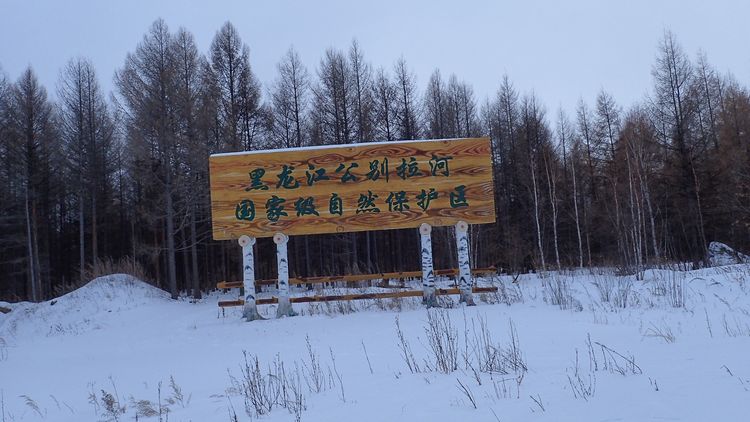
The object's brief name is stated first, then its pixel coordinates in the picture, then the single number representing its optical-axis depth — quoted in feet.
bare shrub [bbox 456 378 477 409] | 12.17
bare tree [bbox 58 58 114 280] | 96.84
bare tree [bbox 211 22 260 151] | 88.58
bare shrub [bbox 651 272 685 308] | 28.17
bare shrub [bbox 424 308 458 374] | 16.05
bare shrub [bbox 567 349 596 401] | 11.89
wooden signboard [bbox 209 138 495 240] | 40.88
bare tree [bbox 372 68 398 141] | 92.73
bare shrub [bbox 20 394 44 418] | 18.54
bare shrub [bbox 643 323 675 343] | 17.82
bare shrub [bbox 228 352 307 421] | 14.11
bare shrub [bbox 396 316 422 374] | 16.55
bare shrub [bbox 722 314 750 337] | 18.11
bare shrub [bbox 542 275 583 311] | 30.75
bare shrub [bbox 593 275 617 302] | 31.63
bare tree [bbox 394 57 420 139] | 92.89
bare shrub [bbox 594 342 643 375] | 13.62
